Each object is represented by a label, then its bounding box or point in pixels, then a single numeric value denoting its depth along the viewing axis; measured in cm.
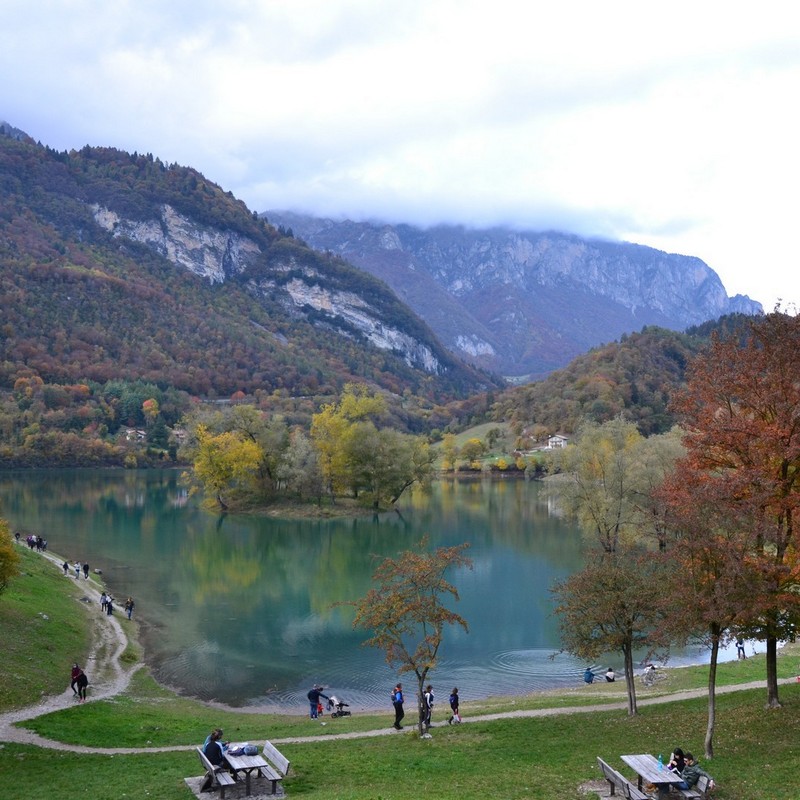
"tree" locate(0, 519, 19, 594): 3066
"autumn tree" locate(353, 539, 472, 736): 2277
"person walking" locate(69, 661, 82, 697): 2817
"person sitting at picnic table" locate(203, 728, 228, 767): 1727
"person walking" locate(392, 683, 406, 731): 2480
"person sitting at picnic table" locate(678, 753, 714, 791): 1516
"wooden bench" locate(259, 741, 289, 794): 1672
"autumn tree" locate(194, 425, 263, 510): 9819
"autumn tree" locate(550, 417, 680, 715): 2289
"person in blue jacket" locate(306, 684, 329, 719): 2914
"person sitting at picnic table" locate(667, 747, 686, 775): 1565
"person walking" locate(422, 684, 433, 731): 2300
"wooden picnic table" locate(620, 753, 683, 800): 1488
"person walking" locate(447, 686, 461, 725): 2550
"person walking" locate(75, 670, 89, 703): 2805
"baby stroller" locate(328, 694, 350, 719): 2908
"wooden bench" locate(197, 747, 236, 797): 1633
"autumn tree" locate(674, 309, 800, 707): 1895
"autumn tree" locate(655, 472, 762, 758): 1730
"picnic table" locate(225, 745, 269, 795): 1631
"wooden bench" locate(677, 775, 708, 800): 1486
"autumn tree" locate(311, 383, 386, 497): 9788
